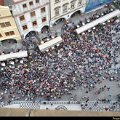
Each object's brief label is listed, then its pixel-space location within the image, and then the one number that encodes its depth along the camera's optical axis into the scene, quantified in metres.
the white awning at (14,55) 40.35
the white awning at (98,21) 44.06
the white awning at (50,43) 41.71
